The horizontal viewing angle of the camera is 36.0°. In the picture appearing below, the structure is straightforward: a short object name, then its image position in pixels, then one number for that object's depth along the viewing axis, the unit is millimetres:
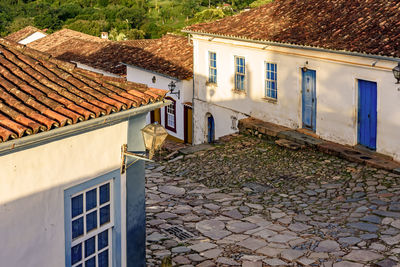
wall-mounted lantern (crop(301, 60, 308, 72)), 18367
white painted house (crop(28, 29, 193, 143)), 24734
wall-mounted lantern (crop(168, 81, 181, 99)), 24462
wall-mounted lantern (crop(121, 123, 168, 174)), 8375
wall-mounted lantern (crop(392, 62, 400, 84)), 14852
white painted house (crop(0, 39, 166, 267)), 6867
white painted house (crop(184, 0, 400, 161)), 15984
